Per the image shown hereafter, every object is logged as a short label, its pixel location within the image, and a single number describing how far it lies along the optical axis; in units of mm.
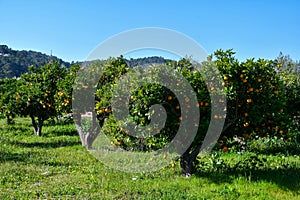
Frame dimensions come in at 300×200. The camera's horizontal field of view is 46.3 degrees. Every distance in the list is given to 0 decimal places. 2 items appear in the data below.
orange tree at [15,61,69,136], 17141
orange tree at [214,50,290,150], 7434
